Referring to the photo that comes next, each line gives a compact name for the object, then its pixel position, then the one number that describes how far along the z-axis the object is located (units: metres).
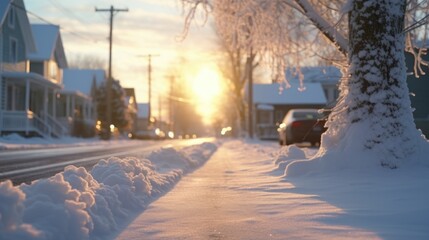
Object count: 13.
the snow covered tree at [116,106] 57.53
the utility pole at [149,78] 63.34
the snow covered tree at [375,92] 8.06
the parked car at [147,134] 59.94
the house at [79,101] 42.97
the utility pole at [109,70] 41.97
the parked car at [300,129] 19.64
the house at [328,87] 49.77
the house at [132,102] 78.22
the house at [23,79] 31.91
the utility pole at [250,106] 34.44
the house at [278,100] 46.97
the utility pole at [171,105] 82.86
